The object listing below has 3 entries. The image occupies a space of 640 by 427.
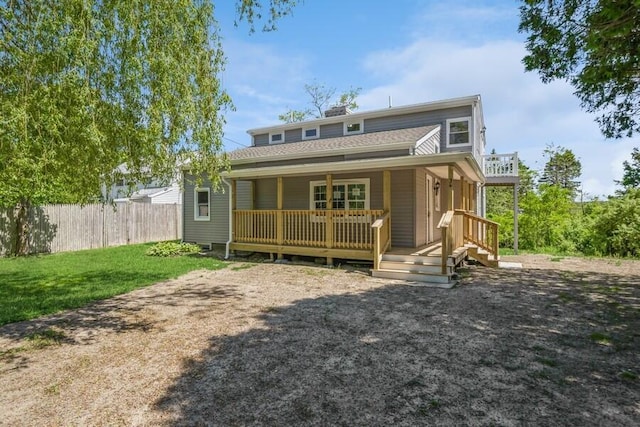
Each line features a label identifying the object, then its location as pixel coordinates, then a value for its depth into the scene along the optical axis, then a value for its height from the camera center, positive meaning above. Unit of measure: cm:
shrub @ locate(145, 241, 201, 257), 1187 -119
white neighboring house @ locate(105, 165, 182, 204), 2369 +144
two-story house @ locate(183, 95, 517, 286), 838 +65
